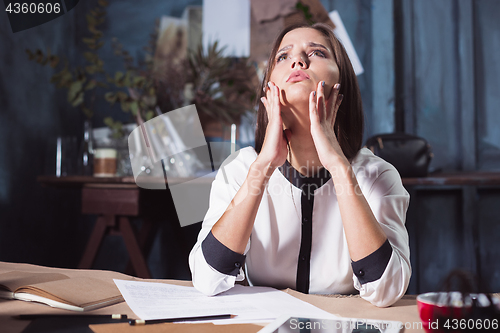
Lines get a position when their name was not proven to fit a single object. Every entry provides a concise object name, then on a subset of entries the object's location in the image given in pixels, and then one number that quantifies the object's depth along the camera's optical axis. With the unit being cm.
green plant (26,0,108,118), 188
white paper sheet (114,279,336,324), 59
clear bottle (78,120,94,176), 203
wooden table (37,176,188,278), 172
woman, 79
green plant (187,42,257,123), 208
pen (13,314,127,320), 55
